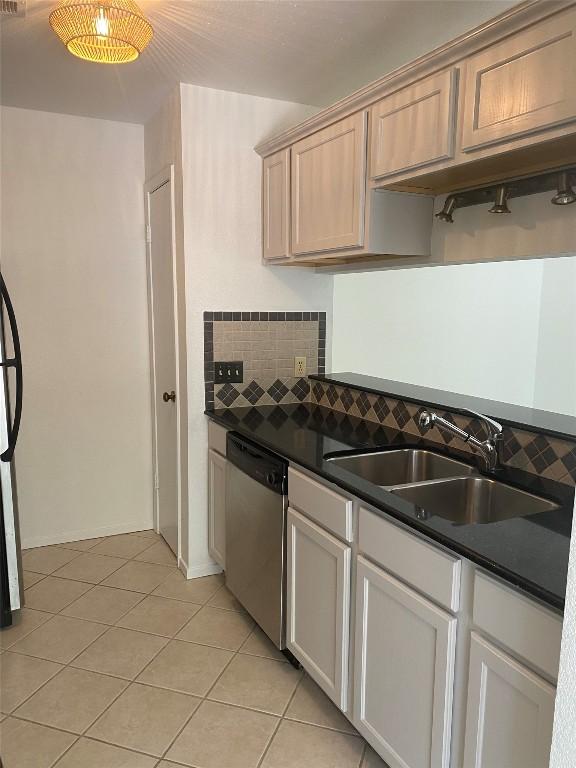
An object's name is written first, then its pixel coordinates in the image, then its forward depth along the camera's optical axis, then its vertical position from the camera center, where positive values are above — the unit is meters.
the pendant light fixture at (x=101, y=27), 1.72 +0.83
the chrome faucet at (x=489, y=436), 1.89 -0.43
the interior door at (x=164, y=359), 3.04 -0.33
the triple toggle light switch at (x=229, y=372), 2.97 -0.37
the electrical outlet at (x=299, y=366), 3.18 -0.36
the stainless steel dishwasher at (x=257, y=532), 2.24 -0.96
